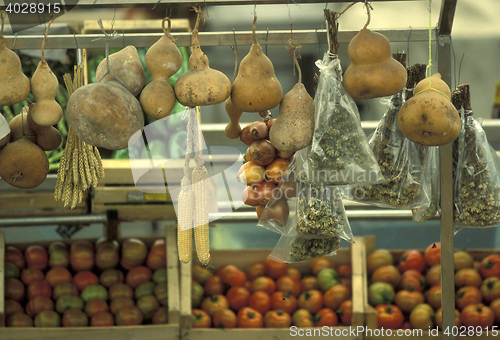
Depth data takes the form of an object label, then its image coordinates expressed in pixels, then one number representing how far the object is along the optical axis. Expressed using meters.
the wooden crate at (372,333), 3.93
